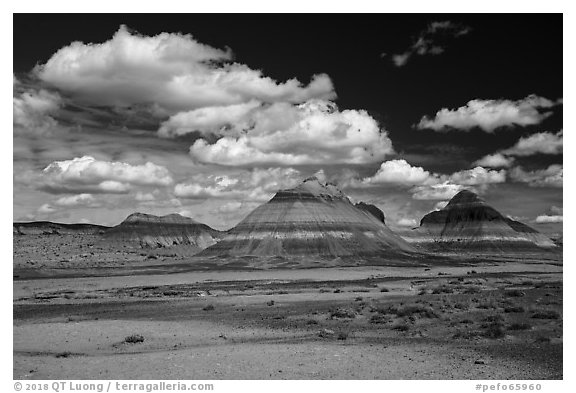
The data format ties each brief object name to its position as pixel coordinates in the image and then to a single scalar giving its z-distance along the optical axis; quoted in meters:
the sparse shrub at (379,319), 27.03
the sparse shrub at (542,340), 20.69
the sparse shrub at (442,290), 44.82
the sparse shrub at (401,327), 24.31
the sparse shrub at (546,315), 26.23
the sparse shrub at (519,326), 23.73
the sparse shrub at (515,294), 39.44
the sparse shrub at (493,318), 26.00
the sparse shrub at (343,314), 29.10
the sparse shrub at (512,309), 29.50
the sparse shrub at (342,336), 22.56
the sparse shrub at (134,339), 22.70
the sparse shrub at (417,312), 27.89
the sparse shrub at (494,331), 22.09
